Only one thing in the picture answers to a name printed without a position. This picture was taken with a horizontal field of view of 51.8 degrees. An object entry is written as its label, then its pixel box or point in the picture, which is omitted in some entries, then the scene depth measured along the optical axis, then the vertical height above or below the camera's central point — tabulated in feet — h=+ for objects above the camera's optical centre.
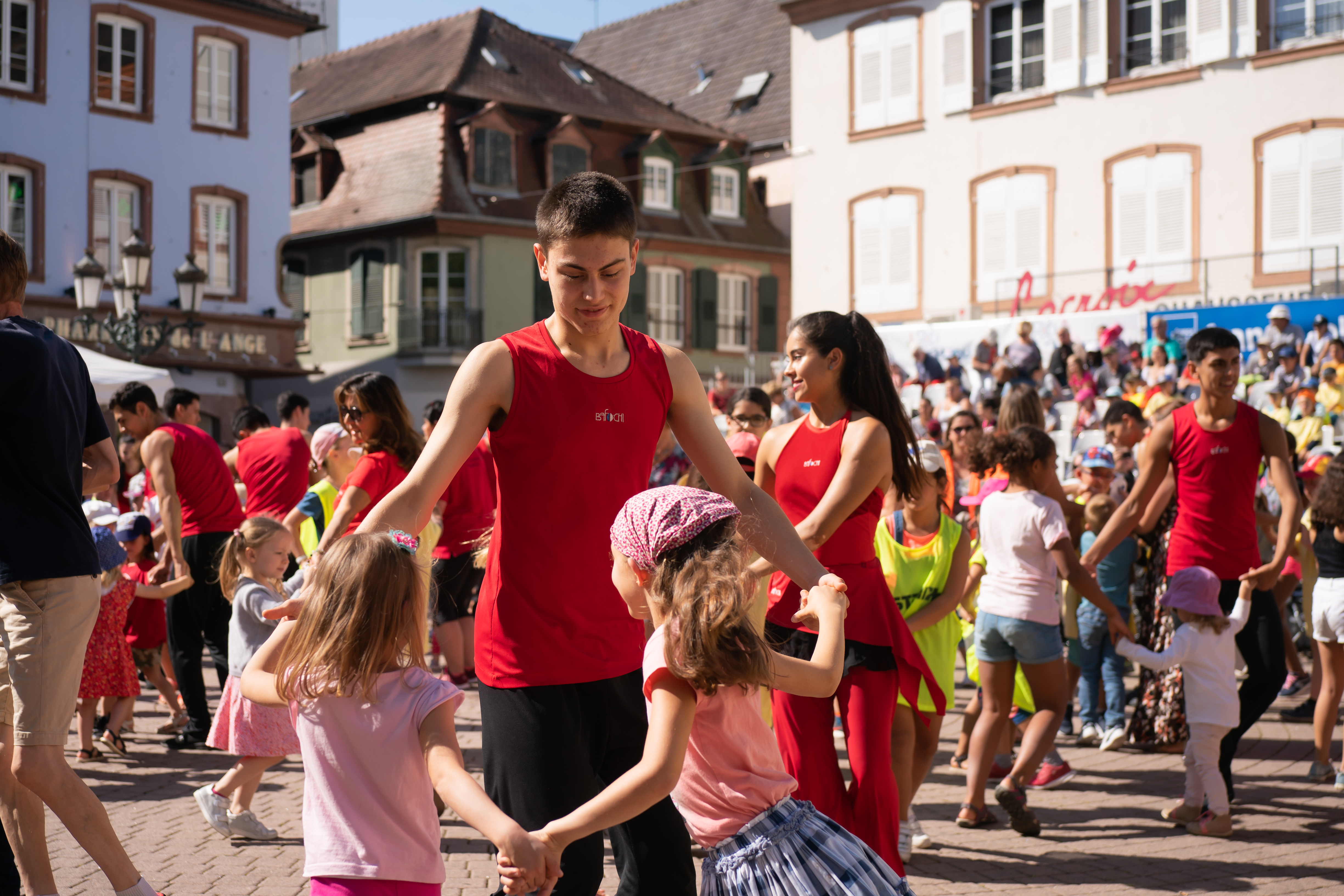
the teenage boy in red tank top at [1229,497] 20.71 -0.56
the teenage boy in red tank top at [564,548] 10.48 -0.70
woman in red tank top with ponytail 14.98 -0.87
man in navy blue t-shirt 13.93 -1.48
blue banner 67.41 +7.16
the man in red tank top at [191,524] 26.99 -1.36
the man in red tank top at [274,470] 29.35 -0.30
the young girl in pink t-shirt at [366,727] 10.02 -1.97
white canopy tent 40.63 +2.51
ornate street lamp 51.26 +6.32
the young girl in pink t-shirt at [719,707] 9.74 -1.82
